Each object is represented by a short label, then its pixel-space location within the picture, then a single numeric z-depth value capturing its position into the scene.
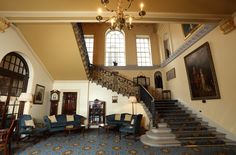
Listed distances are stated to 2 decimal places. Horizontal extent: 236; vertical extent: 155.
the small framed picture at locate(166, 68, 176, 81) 7.45
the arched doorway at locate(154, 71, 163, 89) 8.75
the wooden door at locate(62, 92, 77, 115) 7.12
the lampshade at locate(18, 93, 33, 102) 4.46
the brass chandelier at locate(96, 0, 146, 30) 2.48
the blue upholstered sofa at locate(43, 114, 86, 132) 5.40
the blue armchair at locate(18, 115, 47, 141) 4.46
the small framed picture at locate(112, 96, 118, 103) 7.24
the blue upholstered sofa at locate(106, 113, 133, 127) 6.30
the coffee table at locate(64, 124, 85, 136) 5.22
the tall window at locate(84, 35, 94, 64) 9.43
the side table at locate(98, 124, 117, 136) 5.44
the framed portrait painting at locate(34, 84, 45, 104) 5.90
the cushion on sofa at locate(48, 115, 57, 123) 5.80
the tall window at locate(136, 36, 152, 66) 9.70
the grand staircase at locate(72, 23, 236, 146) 4.15
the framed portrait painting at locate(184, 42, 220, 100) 4.70
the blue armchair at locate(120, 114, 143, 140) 4.91
